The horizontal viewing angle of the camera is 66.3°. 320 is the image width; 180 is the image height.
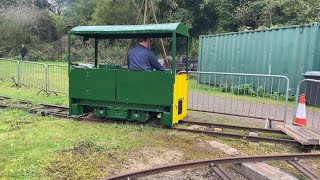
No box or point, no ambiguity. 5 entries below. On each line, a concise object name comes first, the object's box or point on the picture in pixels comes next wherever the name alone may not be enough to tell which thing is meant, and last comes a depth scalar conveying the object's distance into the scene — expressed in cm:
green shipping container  892
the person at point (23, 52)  2147
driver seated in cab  574
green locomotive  544
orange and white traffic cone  553
